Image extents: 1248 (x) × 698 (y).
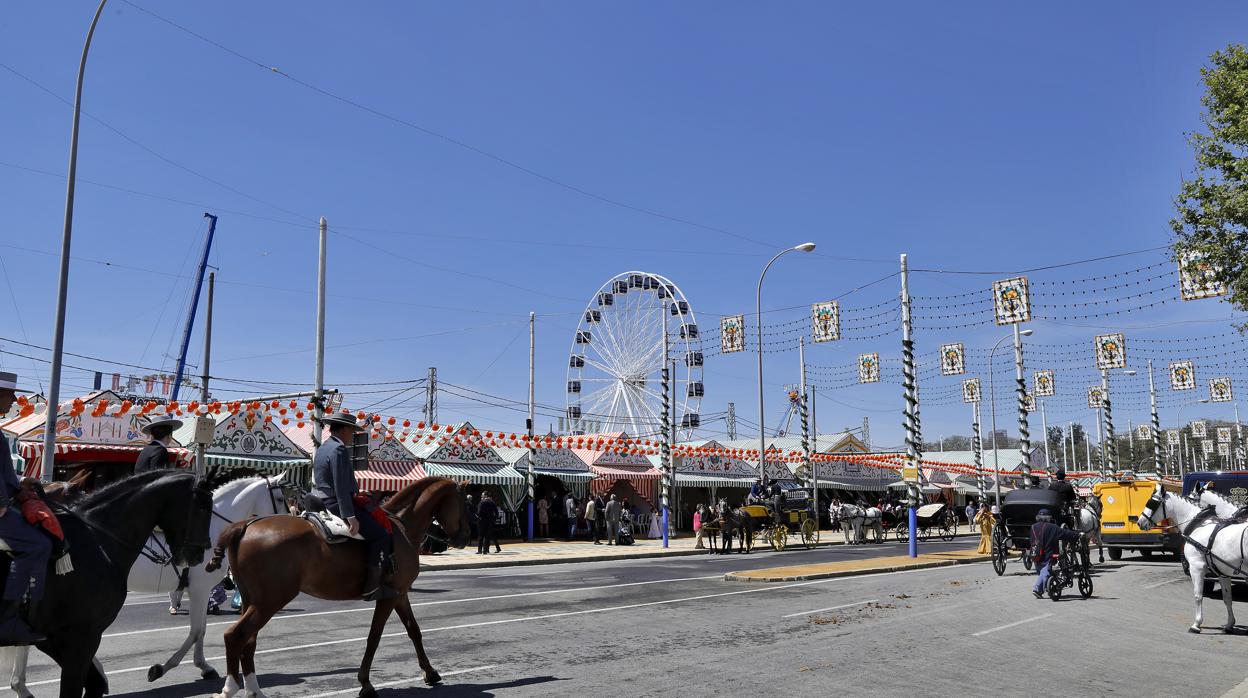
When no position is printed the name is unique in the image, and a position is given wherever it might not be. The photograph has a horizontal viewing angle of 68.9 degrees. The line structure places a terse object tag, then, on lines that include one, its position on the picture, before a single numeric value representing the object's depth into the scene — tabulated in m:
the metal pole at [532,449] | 36.28
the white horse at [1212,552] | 12.23
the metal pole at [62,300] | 16.78
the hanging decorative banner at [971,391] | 53.22
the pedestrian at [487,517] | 29.34
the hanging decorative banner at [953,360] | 42.34
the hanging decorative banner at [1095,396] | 54.38
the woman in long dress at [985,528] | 28.50
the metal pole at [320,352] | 25.64
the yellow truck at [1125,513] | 25.59
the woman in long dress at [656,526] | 40.06
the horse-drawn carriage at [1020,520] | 21.19
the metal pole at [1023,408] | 34.16
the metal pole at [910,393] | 28.88
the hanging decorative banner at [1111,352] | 40.91
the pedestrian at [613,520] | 34.88
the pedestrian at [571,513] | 36.94
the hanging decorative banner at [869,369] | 42.00
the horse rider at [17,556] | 5.44
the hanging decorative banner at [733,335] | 38.72
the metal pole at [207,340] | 40.47
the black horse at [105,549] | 5.72
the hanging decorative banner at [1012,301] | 29.12
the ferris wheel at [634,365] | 55.34
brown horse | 6.97
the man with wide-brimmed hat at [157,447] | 9.32
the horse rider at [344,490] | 7.67
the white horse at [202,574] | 8.03
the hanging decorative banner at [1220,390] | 51.28
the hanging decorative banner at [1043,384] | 49.34
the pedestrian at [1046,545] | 16.12
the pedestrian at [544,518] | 37.25
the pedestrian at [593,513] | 35.71
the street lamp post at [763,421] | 34.78
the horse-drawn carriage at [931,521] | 43.31
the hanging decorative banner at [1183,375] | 47.91
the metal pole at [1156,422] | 54.09
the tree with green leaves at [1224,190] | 18.25
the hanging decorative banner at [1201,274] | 19.47
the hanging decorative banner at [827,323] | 35.41
